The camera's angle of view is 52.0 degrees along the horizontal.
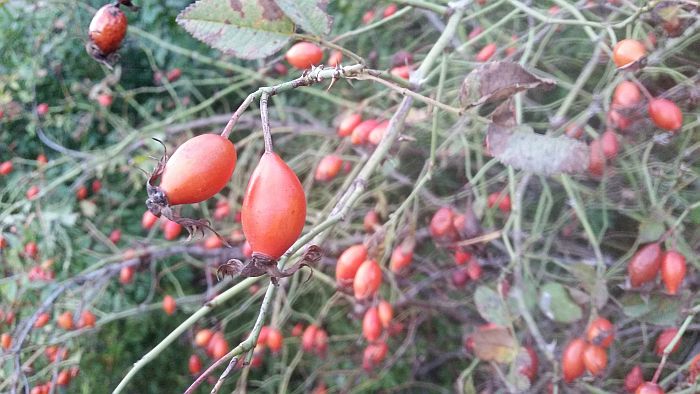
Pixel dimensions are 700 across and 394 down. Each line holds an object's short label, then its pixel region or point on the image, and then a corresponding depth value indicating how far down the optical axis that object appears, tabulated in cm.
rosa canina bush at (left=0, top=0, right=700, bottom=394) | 18
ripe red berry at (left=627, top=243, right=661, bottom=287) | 25
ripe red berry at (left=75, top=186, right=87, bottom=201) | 46
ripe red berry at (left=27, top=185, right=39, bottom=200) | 43
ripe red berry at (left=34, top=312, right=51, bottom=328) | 36
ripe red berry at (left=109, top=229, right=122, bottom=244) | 45
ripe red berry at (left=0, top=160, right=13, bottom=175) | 47
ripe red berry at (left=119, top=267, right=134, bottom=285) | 40
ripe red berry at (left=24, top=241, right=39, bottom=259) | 40
